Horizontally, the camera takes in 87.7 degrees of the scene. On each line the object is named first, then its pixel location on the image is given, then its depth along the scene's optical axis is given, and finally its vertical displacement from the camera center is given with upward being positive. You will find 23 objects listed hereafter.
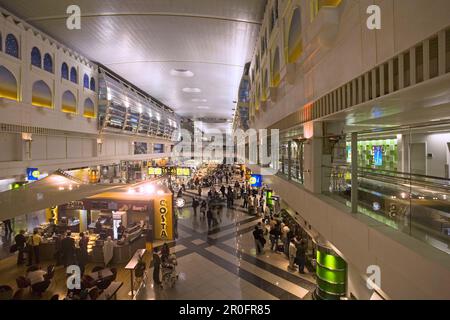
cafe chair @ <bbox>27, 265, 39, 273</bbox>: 7.08 -3.34
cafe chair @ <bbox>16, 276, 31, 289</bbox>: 6.19 -3.30
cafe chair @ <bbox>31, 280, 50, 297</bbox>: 6.27 -3.47
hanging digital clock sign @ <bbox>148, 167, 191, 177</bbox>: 16.44 -0.97
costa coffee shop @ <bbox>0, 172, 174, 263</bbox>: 8.84 -2.88
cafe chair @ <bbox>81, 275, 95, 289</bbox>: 6.25 -3.34
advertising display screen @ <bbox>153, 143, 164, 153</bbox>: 26.05 +1.13
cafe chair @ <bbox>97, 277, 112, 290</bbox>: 6.38 -3.46
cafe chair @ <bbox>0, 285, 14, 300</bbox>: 5.50 -3.17
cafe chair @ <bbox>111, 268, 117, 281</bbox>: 6.89 -3.42
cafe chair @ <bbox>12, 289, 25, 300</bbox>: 5.61 -3.28
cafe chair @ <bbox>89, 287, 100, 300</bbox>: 5.79 -3.37
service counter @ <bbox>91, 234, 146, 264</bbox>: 8.56 -3.58
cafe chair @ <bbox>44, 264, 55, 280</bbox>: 6.68 -3.34
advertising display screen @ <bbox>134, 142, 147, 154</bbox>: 20.50 +0.93
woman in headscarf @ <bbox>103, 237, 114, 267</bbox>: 8.51 -3.42
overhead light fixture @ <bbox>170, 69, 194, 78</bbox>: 15.83 +5.85
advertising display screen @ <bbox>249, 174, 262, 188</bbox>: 11.98 -1.20
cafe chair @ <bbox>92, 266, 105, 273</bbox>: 7.18 -3.41
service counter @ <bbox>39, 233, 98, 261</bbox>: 8.83 -3.43
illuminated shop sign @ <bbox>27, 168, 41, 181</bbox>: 8.96 -0.59
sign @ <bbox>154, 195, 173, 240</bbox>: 10.64 -2.79
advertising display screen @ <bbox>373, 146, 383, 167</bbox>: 9.41 +0.06
